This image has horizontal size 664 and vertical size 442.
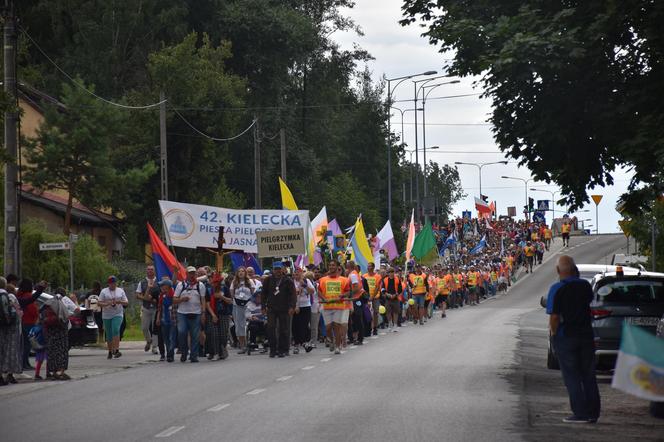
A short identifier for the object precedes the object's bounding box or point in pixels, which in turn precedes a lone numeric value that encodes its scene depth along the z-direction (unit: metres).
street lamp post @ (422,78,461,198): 83.75
